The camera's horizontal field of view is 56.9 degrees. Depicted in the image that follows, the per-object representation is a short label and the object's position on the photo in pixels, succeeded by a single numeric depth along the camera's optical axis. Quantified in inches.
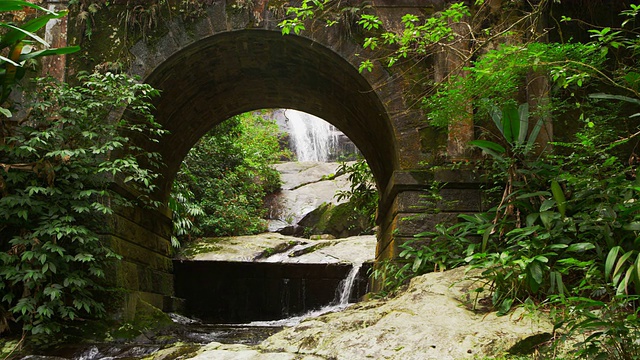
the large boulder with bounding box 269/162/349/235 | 668.0
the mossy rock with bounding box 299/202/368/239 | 629.6
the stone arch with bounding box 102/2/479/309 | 279.0
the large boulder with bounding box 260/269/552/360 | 153.3
